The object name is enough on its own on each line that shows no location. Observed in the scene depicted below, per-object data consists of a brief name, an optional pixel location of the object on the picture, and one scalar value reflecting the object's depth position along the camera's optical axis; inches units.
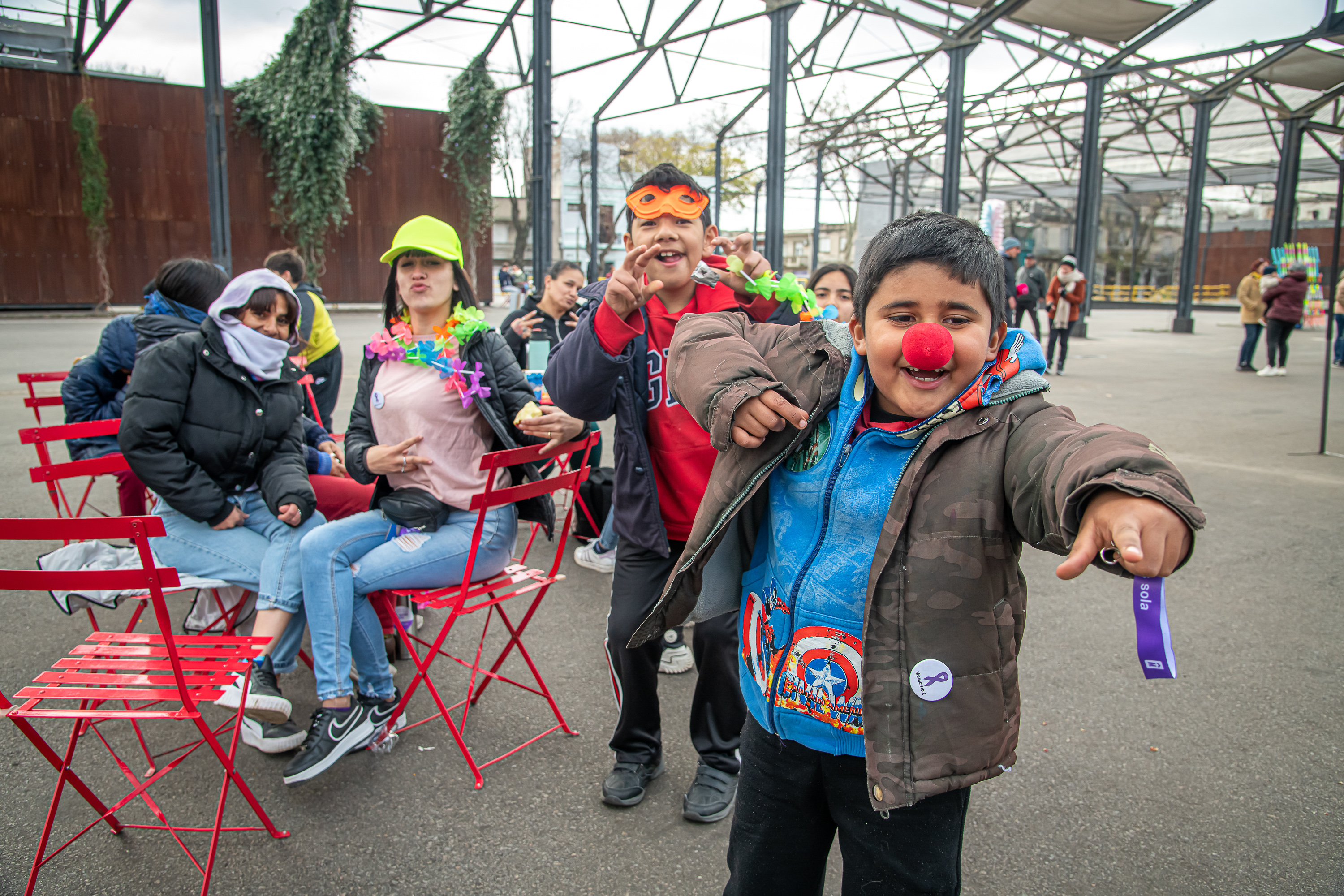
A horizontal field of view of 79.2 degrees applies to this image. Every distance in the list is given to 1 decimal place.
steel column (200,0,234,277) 380.5
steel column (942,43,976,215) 518.0
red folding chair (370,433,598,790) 107.1
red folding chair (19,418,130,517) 117.2
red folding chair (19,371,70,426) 180.1
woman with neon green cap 110.0
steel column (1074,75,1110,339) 648.4
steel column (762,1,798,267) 402.9
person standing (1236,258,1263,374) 523.2
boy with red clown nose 55.2
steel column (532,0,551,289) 364.8
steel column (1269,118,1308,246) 768.9
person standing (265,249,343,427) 208.2
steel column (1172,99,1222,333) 721.0
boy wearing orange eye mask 100.1
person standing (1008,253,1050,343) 525.7
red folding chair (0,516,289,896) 77.9
